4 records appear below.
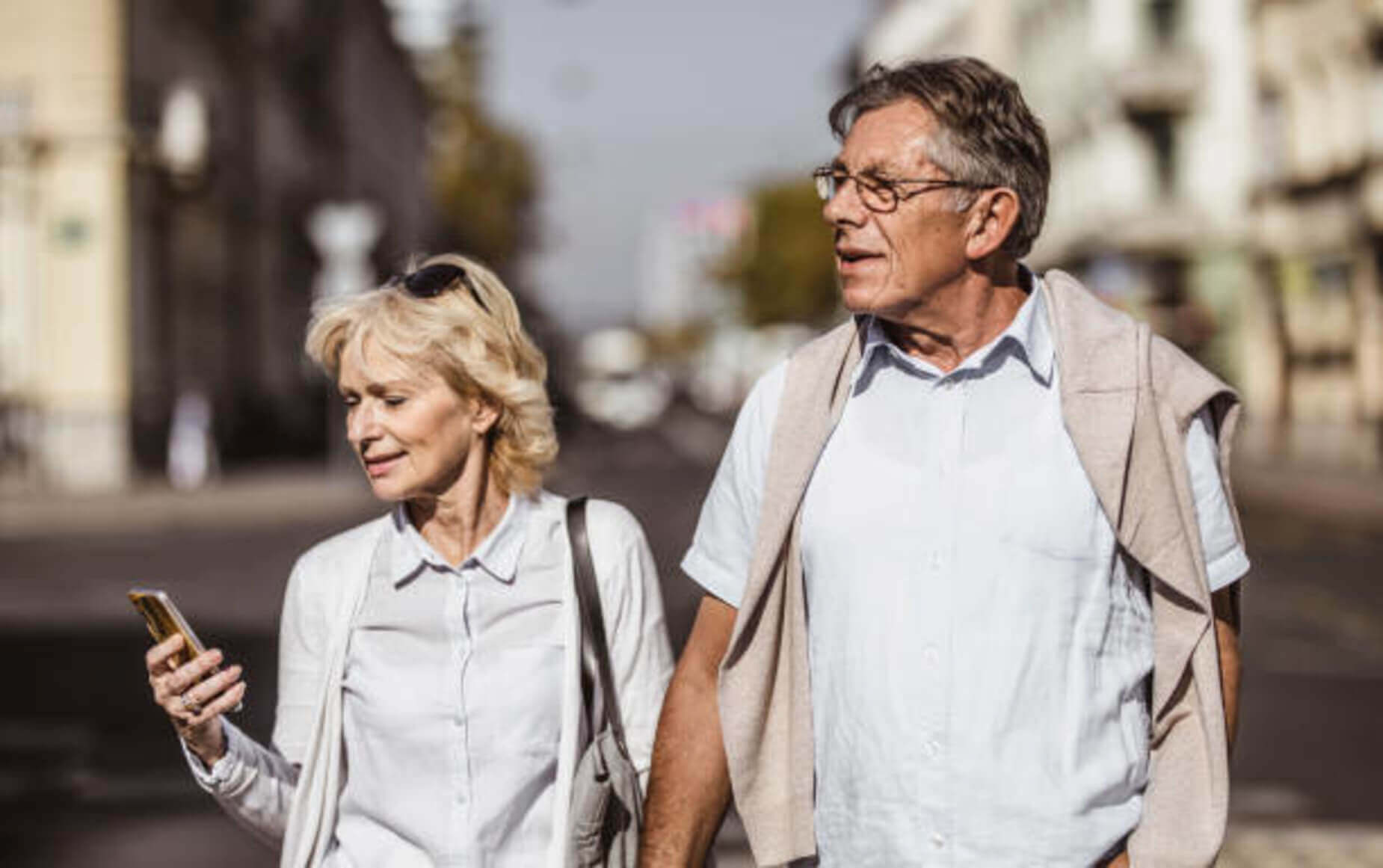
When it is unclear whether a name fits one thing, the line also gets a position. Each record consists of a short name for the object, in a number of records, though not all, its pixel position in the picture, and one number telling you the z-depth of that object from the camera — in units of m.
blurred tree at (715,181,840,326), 106.19
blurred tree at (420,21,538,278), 86.50
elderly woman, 3.34
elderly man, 2.98
